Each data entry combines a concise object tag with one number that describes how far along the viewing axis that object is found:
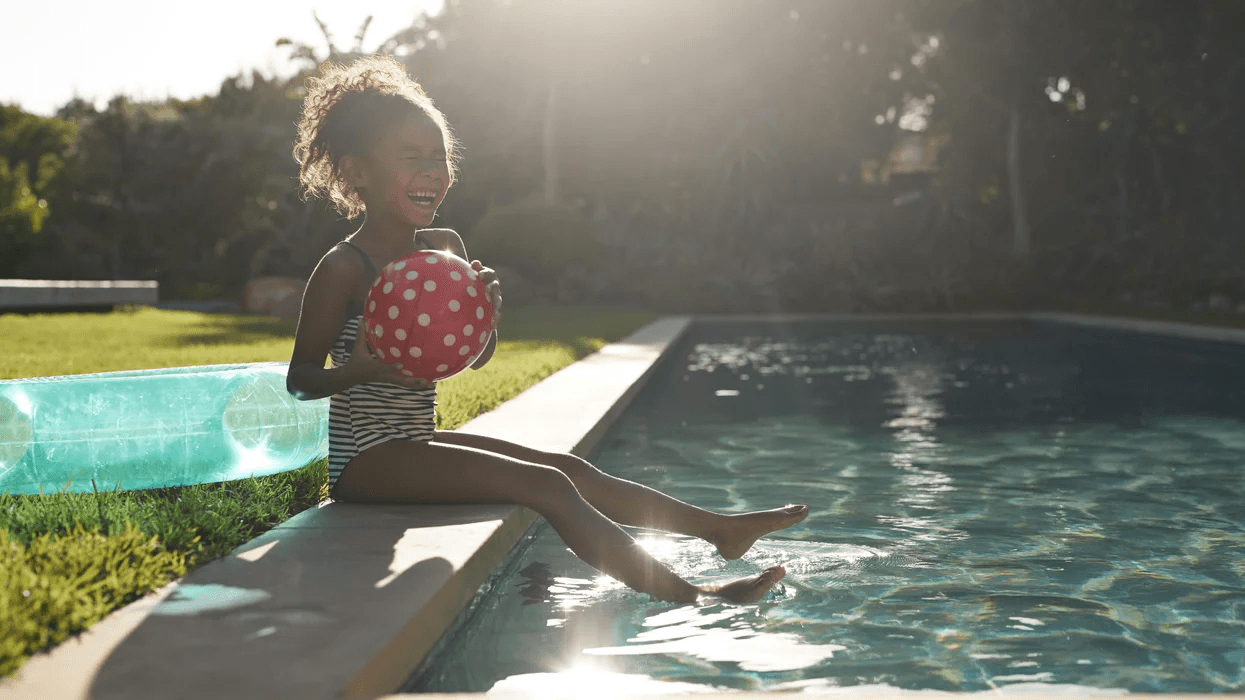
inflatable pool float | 5.19
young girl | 4.55
